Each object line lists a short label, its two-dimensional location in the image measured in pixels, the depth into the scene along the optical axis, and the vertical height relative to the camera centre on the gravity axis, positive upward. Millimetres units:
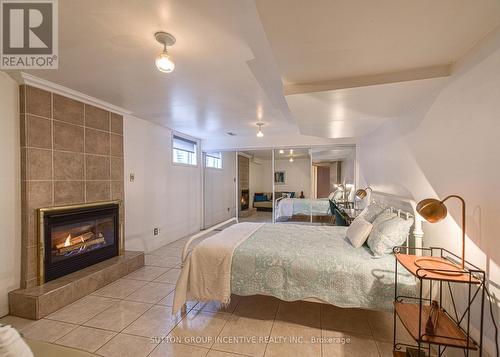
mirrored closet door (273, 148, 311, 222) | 5453 -223
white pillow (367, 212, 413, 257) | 1987 -538
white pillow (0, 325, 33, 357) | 779 -604
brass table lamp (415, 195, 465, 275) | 1375 -222
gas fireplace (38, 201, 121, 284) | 2496 -787
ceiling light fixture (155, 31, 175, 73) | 1630 +906
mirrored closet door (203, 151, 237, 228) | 6031 -274
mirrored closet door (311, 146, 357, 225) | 5066 -71
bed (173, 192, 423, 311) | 1833 -851
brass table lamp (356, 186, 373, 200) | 3629 -282
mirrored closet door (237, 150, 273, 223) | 5992 -259
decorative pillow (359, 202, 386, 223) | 2607 -435
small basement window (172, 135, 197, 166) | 4976 +600
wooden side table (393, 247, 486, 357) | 1286 -957
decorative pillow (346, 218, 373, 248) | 2238 -584
